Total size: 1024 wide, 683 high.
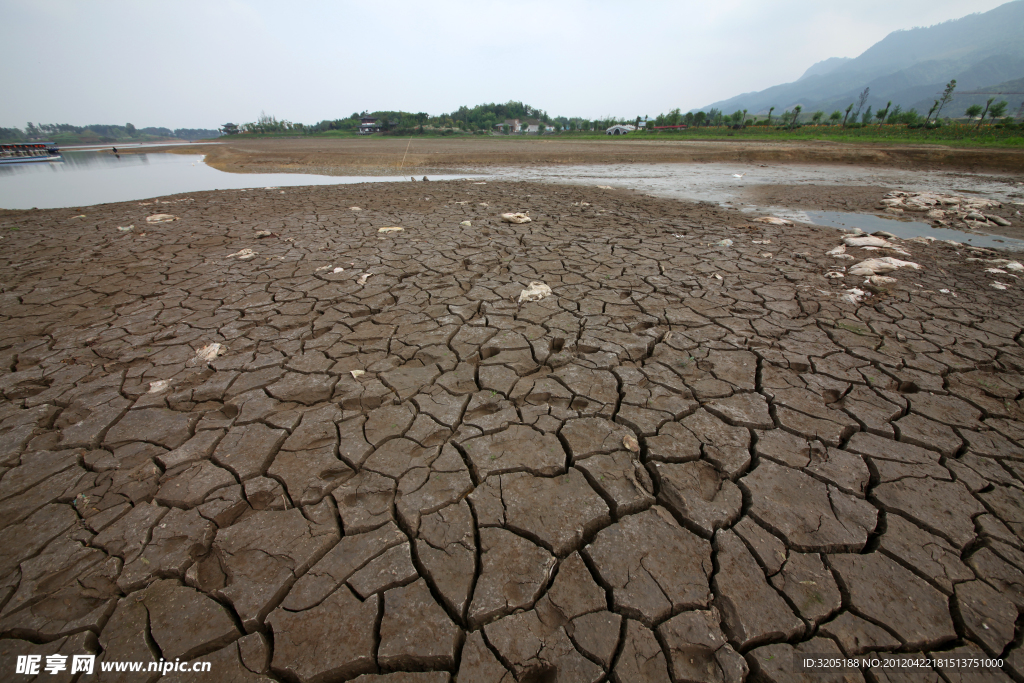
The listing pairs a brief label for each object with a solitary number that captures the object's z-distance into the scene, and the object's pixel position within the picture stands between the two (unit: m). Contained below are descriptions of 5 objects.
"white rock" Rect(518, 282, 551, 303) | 3.45
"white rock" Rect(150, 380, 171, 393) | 2.41
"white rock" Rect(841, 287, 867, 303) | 3.41
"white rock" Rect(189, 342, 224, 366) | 2.70
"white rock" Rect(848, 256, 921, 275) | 3.98
